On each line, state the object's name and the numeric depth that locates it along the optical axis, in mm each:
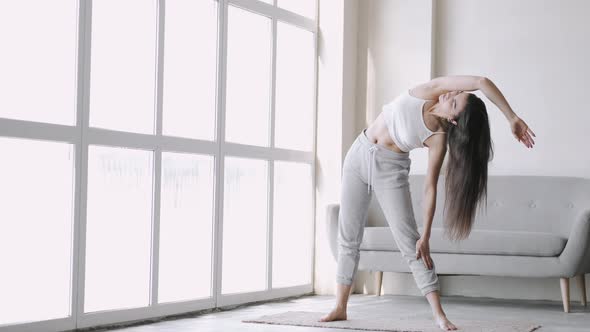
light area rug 4031
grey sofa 4988
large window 3768
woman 3568
